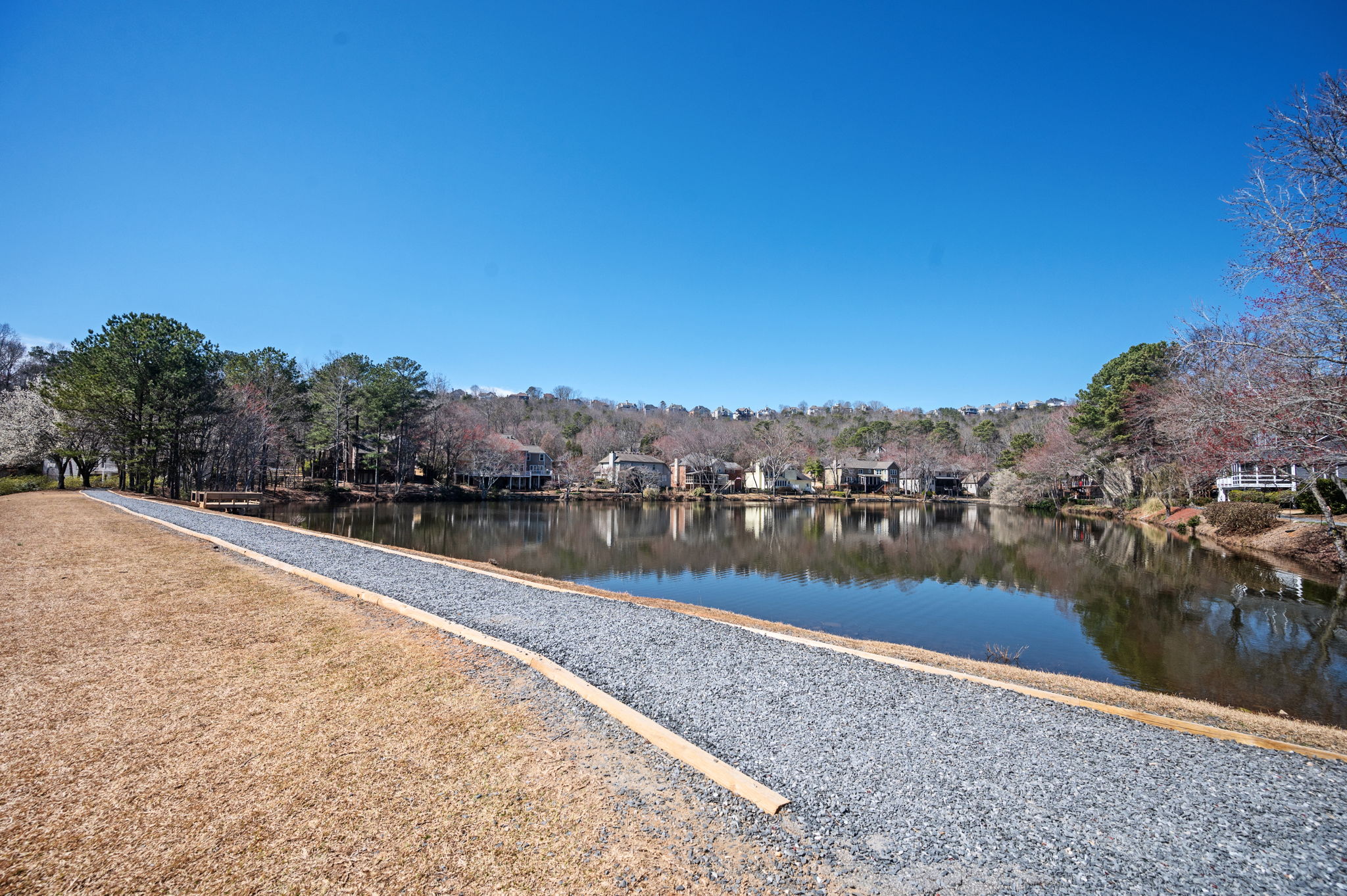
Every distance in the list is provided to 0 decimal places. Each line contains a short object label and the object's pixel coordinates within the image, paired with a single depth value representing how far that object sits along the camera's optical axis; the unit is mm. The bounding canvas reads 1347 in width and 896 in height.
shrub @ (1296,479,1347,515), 23234
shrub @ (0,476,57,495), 29562
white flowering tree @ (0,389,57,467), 32156
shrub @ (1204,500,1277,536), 24778
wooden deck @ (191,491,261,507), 27406
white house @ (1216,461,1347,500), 31047
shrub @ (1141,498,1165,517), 36694
